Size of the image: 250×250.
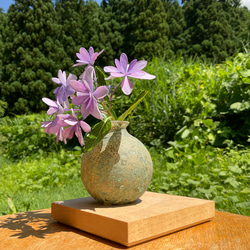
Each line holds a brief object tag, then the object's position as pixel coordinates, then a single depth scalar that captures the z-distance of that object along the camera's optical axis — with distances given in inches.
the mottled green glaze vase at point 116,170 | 16.6
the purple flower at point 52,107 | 16.8
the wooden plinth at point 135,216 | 14.9
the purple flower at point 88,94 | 15.0
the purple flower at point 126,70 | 15.9
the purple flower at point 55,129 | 16.6
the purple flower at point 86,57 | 17.8
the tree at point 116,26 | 252.9
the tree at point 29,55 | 185.0
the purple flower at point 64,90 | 16.5
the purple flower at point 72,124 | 15.2
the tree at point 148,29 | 228.4
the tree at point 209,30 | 258.0
